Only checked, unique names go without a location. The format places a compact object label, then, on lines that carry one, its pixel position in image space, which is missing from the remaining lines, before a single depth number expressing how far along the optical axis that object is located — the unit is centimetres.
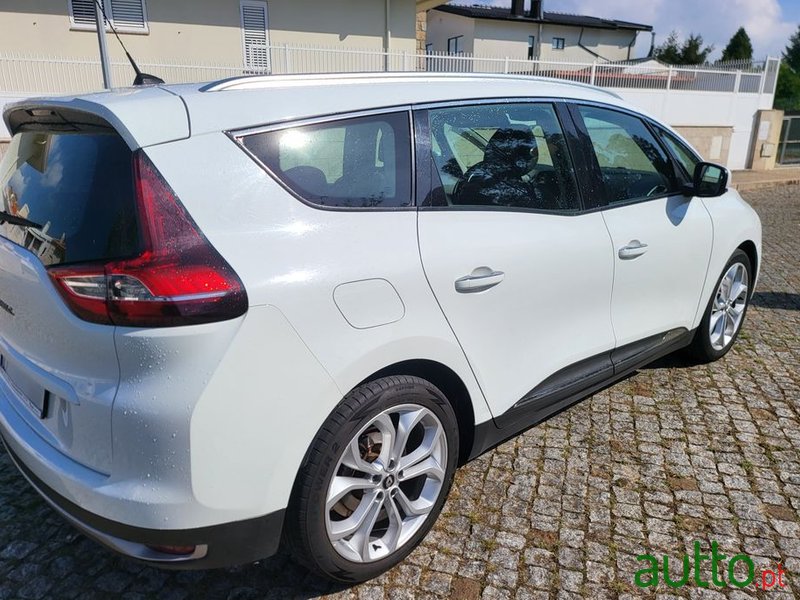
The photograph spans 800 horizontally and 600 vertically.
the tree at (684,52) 5603
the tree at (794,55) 6316
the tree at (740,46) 5247
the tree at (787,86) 3828
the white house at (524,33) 3822
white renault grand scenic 181
